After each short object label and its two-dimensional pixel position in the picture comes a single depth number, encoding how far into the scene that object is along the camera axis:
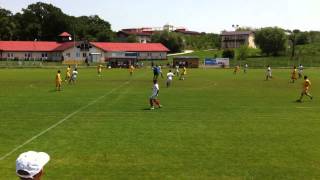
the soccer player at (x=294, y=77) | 56.11
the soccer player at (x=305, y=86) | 33.75
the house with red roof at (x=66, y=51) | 133.38
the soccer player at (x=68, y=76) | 52.68
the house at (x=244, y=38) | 195.50
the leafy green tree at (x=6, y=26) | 150.12
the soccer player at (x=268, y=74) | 61.91
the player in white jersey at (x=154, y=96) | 28.08
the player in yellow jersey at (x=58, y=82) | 41.81
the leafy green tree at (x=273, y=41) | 149.25
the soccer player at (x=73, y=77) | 52.07
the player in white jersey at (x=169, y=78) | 47.03
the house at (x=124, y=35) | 192.38
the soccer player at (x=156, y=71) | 57.69
